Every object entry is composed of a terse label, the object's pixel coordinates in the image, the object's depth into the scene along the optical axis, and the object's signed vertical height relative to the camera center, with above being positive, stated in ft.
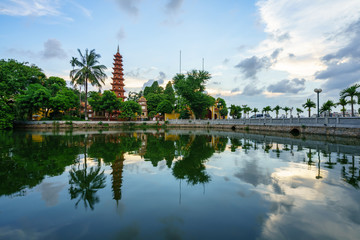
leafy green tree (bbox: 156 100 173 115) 167.28 +12.30
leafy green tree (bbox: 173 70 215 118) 145.48 +24.44
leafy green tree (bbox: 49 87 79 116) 111.75 +12.33
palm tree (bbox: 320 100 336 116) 107.96 +9.44
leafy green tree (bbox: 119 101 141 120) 144.53 +8.99
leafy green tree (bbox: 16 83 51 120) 104.35 +11.55
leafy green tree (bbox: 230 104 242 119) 217.15 +12.82
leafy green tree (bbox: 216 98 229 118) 192.34 +15.27
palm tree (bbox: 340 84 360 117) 81.20 +12.83
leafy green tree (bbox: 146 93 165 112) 189.47 +20.22
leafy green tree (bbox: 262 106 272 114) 144.05 +9.32
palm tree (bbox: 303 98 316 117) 106.83 +9.89
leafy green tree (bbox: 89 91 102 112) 145.29 +14.05
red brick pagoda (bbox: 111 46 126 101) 176.24 +41.33
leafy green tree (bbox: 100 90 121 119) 139.64 +14.68
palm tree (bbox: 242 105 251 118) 191.52 +12.27
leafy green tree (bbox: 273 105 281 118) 130.84 +8.61
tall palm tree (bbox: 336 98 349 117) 91.06 +9.53
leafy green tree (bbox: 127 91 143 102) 232.94 +31.38
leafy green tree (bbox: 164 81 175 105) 208.95 +36.48
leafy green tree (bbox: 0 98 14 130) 93.50 +2.04
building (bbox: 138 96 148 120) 182.50 +13.86
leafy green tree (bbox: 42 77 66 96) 135.49 +29.14
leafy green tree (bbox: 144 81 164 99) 221.05 +38.25
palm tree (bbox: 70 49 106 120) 123.44 +33.34
